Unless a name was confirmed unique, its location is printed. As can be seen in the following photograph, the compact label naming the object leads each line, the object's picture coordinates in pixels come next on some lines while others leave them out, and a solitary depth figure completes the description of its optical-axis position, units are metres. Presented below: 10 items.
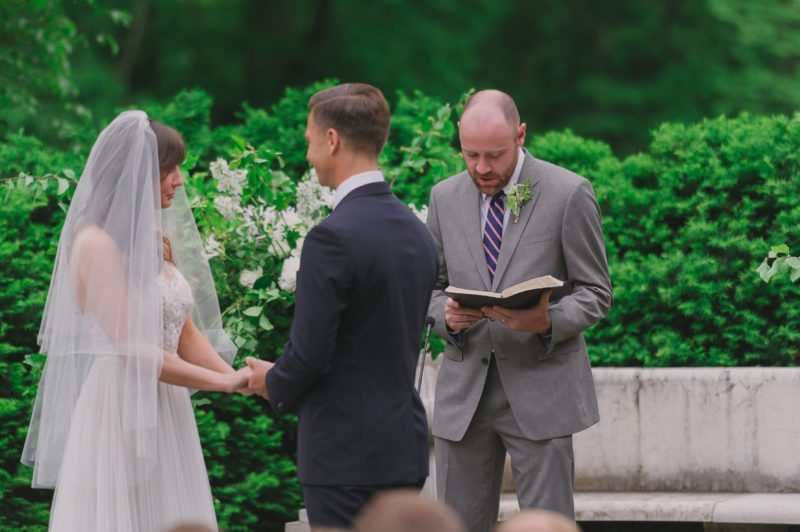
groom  7.59
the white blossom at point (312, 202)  11.79
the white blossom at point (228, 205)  11.60
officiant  9.27
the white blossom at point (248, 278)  11.55
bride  8.75
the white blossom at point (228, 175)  11.55
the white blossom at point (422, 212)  11.93
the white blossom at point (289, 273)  11.16
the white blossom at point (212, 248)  11.48
